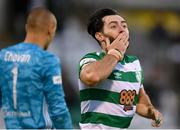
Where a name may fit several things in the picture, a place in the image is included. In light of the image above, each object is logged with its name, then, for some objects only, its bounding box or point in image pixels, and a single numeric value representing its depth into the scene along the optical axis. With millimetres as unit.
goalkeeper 13556
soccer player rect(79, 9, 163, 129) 14645
